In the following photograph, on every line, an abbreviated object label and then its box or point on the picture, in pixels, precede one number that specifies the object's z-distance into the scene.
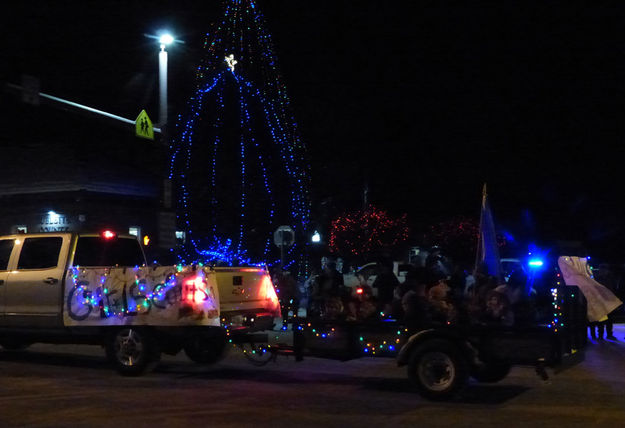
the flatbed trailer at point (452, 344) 8.45
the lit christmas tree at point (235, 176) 24.69
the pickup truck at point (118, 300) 10.51
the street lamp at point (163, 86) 19.39
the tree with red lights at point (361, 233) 44.78
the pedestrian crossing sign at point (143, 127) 18.36
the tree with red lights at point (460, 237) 46.94
